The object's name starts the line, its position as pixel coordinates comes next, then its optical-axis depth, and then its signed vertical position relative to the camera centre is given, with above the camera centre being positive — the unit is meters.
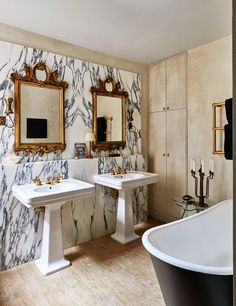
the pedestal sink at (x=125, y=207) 2.92 -0.79
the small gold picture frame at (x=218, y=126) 2.83 +0.28
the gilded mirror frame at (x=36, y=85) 2.48 +0.65
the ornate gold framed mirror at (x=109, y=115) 3.14 +0.50
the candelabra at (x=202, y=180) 2.85 -0.41
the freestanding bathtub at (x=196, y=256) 1.30 -0.81
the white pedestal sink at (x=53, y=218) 2.24 -0.74
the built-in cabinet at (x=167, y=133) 3.32 +0.24
